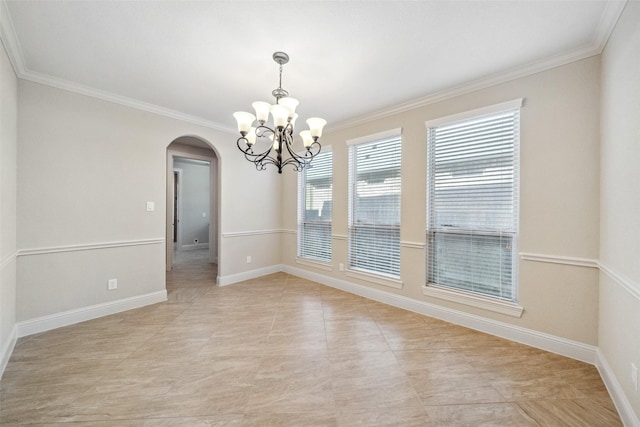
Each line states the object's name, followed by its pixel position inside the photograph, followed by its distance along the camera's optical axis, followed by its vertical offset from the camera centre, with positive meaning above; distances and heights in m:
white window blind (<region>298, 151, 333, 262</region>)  4.33 +0.07
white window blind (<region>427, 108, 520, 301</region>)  2.53 +0.10
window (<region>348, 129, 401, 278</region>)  3.45 +0.13
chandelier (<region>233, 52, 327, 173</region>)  2.04 +0.79
